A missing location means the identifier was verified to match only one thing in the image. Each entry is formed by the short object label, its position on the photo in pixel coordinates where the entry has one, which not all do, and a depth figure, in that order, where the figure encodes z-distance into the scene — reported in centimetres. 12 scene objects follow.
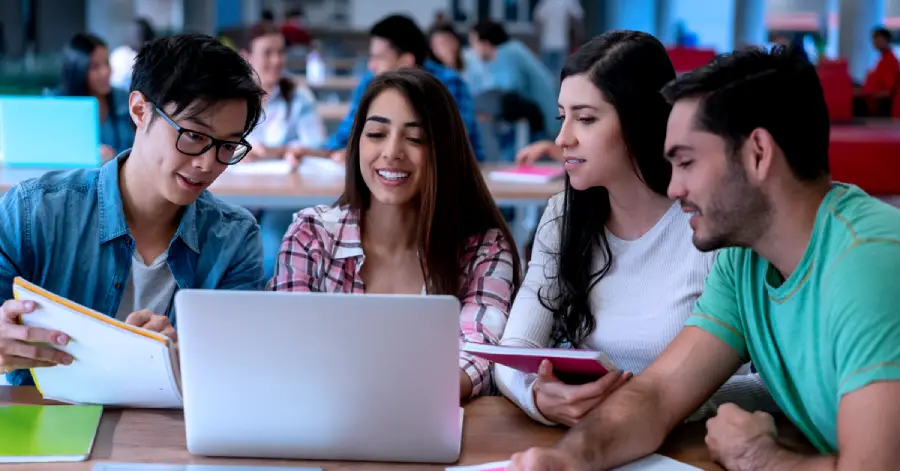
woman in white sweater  275
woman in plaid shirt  301
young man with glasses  277
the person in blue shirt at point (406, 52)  581
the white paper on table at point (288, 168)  514
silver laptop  227
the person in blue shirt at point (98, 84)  573
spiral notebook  240
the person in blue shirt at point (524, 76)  935
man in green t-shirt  227
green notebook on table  236
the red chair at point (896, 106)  1281
